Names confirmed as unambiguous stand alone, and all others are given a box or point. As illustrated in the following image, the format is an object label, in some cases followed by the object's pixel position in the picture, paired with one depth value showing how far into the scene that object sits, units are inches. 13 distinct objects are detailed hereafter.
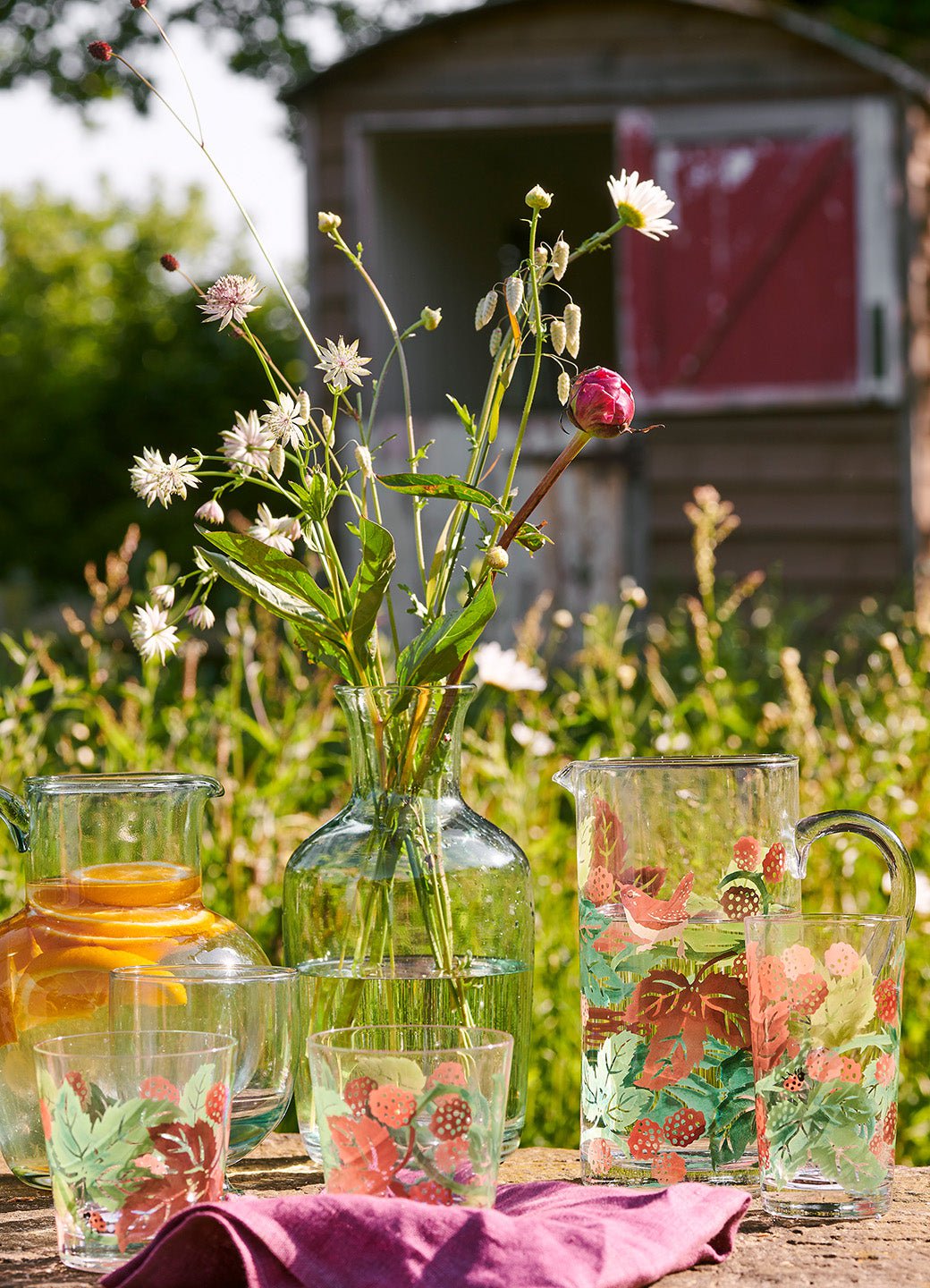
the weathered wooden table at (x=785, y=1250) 64.7
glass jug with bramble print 69.5
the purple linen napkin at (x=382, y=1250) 62.7
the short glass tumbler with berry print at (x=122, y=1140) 65.1
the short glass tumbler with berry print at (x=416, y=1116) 64.7
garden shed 306.2
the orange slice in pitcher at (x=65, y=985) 70.1
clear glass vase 70.0
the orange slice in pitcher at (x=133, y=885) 71.1
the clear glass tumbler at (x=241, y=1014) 68.2
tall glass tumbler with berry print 67.0
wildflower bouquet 69.0
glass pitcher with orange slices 70.3
